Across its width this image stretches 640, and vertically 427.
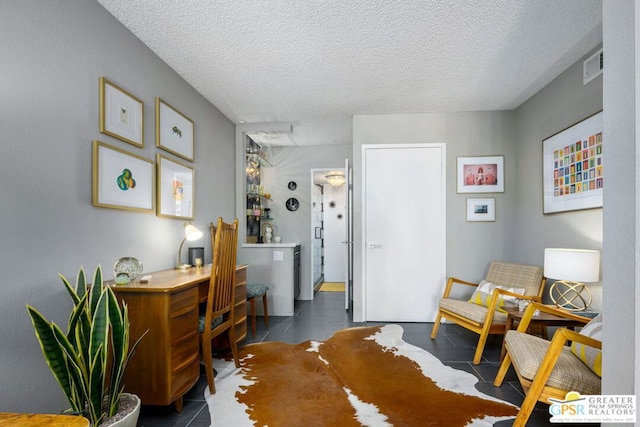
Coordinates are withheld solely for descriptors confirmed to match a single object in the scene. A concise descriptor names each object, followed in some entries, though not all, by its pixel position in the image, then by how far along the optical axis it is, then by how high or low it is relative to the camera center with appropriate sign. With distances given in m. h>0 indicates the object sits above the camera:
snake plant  1.29 -0.58
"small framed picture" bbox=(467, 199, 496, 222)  3.65 +0.06
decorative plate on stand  1.86 -0.33
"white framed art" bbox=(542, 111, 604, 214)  2.36 +0.40
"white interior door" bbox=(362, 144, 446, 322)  3.73 -0.18
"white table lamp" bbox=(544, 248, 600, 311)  2.18 -0.39
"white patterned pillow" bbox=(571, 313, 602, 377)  1.53 -0.69
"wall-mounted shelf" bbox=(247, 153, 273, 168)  4.50 +0.84
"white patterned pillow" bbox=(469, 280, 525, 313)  2.80 -0.76
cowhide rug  1.82 -1.18
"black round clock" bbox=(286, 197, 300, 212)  5.14 +0.18
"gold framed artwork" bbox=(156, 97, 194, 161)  2.52 +0.73
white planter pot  1.35 -0.90
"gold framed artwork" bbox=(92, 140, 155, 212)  1.92 +0.24
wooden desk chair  2.06 -0.56
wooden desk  1.78 -0.72
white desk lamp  2.71 -0.17
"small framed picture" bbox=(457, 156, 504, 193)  3.65 +0.48
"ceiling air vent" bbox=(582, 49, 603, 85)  2.31 +1.12
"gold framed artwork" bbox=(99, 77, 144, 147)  1.96 +0.68
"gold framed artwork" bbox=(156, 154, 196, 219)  2.53 +0.23
